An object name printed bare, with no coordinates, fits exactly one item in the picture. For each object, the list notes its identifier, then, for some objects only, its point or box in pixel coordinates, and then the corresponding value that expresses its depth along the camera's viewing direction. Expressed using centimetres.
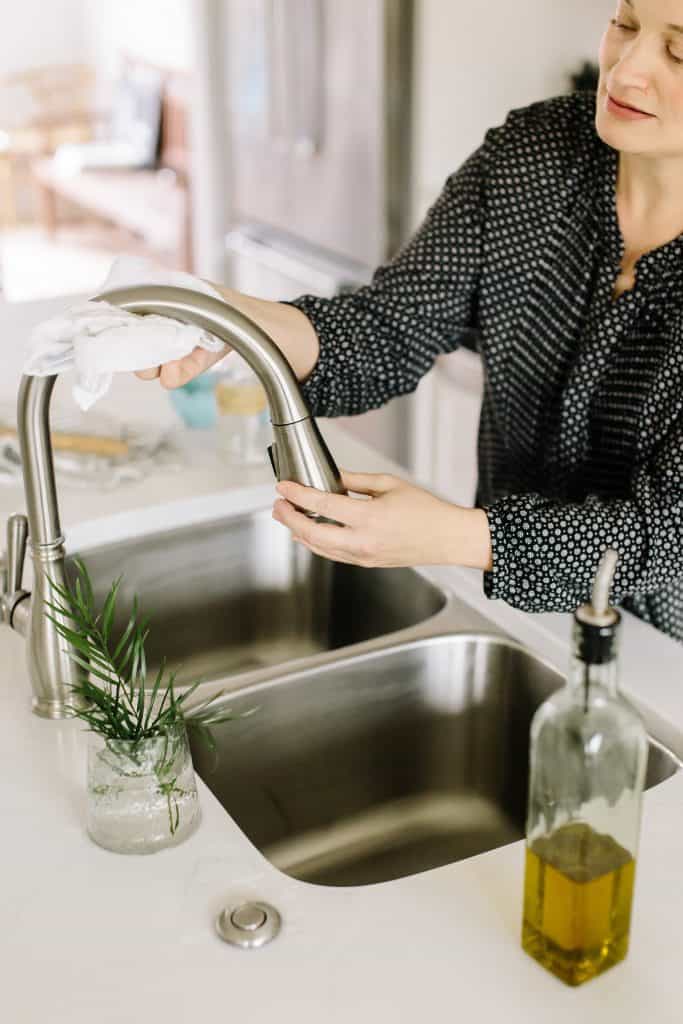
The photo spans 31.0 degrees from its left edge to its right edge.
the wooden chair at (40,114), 739
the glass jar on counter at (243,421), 166
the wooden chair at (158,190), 571
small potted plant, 93
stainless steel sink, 125
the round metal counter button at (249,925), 87
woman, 117
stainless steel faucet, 95
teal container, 175
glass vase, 93
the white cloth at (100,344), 90
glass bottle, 73
